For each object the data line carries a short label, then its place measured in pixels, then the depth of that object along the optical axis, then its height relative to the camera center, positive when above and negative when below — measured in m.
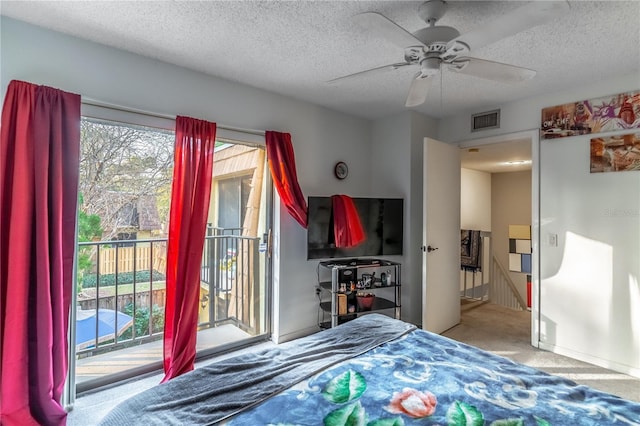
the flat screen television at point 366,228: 3.11 -0.11
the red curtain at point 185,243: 2.37 -0.20
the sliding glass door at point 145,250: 2.44 -0.32
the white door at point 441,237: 3.19 -0.20
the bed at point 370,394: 1.05 -0.65
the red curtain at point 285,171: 2.95 +0.42
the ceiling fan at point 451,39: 1.36 +0.87
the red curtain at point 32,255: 1.77 -0.23
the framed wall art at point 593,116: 2.57 +0.88
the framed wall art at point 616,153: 2.54 +0.54
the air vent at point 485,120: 3.37 +1.05
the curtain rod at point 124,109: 2.11 +0.75
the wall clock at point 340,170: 3.54 +0.53
